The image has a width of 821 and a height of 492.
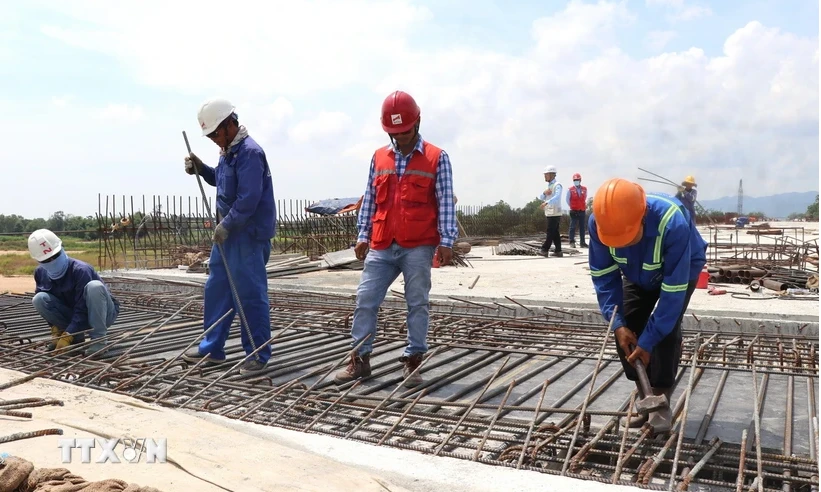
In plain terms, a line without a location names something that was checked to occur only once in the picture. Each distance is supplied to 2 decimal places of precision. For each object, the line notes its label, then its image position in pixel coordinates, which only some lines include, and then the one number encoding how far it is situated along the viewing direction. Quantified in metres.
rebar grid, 2.56
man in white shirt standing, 12.25
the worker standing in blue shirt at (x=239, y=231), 4.26
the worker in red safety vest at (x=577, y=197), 13.43
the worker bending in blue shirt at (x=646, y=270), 2.84
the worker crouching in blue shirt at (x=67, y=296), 4.71
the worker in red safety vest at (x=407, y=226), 3.94
